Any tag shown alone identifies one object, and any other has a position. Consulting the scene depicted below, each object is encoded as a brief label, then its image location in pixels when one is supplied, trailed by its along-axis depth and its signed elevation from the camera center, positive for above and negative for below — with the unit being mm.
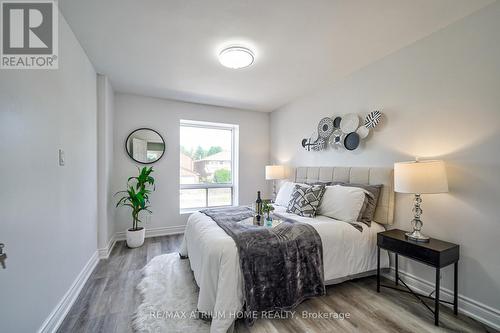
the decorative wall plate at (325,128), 3182 +569
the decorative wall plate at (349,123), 2782 +569
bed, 1581 -805
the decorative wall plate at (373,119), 2521 +564
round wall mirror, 3672 +303
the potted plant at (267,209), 2184 -497
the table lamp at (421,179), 1771 -118
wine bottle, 2311 -483
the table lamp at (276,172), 3982 -159
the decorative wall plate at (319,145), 3297 +313
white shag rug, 1627 -1275
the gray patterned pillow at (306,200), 2553 -459
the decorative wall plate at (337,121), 3062 +633
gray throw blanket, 1670 -852
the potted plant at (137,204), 3234 -668
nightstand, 1662 -745
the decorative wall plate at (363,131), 2650 +429
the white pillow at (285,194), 3217 -483
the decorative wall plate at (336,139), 2988 +368
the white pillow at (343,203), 2297 -445
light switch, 1775 +31
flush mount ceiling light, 2240 +1179
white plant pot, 3230 -1170
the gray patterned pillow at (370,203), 2324 -431
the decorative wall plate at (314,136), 3444 +460
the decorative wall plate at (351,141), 2779 +322
